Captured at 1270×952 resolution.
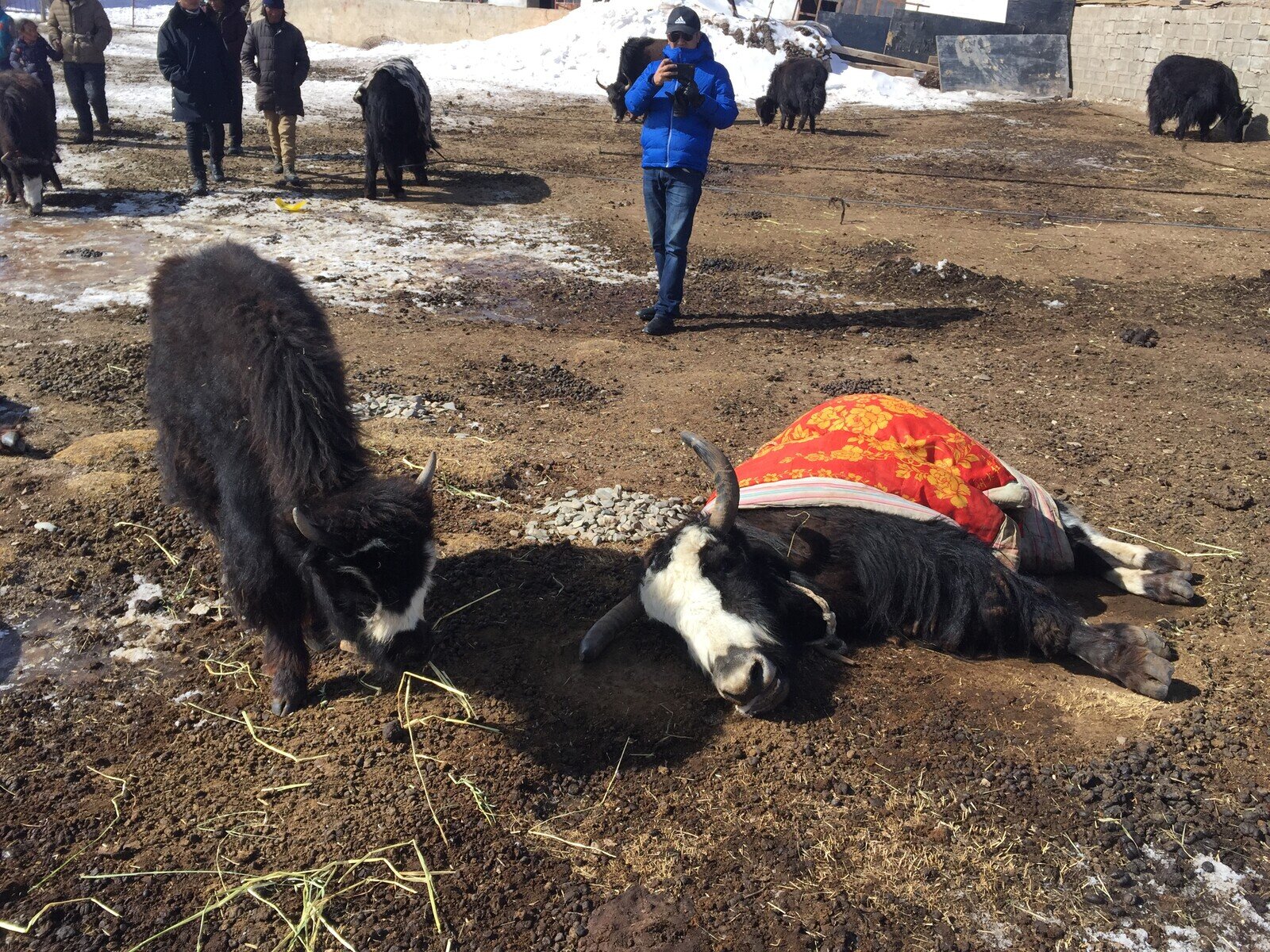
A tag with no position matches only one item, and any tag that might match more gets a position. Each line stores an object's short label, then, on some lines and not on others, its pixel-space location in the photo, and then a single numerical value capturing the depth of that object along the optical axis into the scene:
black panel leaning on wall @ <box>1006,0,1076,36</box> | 19.19
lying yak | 3.21
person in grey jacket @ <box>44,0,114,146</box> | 11.53
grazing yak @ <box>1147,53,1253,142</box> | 13.96
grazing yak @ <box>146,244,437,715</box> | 2.85
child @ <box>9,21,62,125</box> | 11.09
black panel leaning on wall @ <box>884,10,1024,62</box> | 20.31
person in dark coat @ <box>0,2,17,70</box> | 11.59
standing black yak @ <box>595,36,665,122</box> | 16.72
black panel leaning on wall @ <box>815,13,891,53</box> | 21.47
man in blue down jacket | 6.41
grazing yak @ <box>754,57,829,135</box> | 15.45
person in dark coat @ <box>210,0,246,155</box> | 11.41
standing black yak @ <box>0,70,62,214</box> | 8.86
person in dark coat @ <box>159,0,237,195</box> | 9.38
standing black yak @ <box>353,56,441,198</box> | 10.11
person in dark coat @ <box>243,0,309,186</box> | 9.88
